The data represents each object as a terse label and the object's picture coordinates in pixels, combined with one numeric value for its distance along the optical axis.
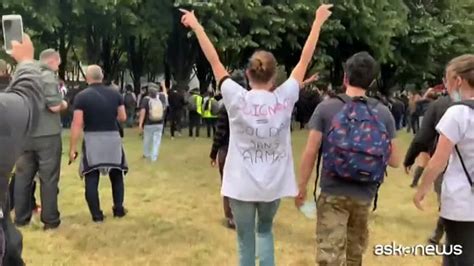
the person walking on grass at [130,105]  27.97
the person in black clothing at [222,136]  7.11
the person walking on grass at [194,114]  22.69
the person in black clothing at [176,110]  23.19
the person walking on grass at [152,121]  13.97
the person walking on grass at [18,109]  3.36
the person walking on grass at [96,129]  7.71
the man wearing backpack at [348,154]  4.43
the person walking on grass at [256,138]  4.69
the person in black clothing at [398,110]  29.65
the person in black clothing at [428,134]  5.40
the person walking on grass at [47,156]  7.28
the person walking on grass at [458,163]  4.18
